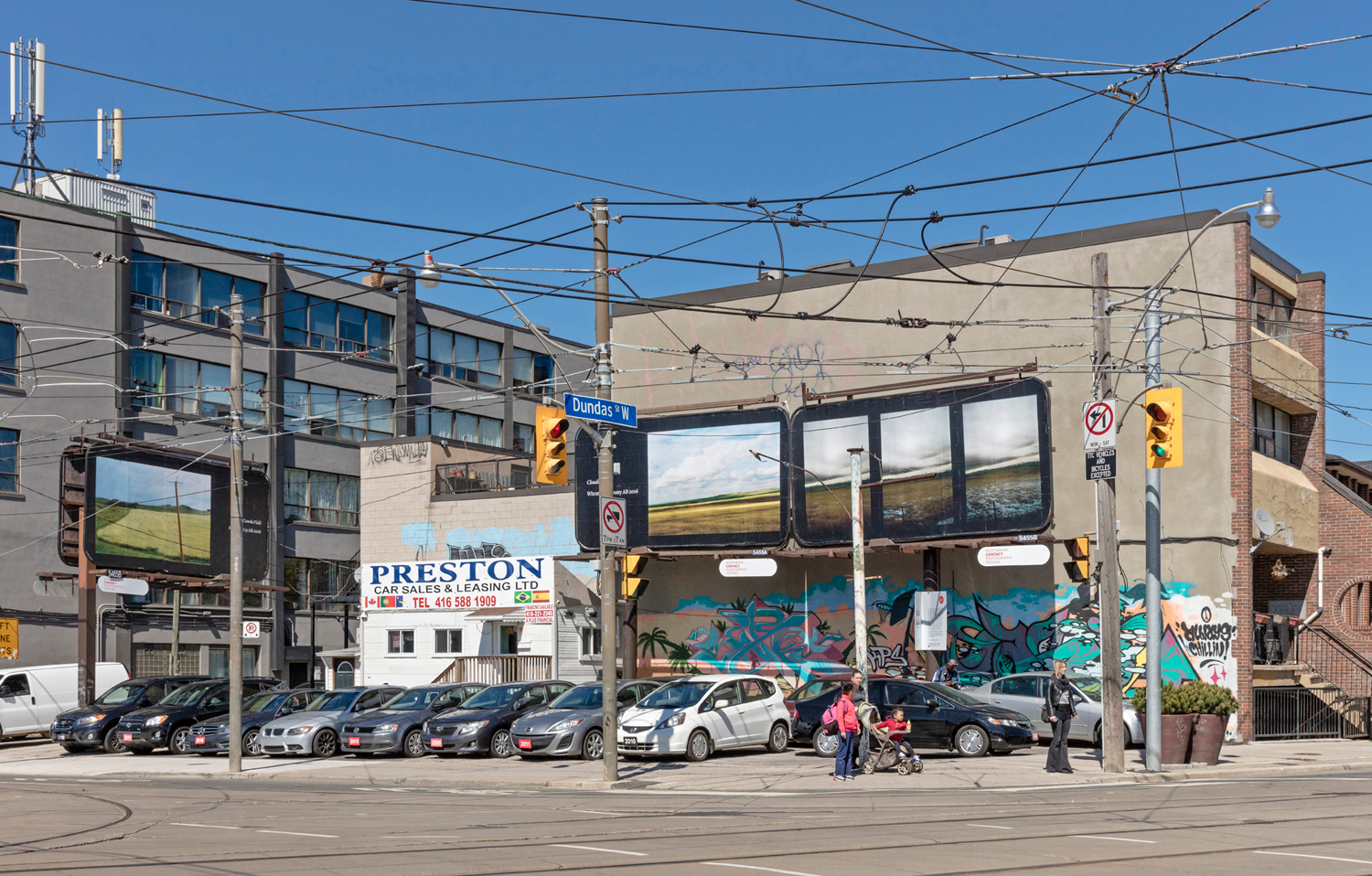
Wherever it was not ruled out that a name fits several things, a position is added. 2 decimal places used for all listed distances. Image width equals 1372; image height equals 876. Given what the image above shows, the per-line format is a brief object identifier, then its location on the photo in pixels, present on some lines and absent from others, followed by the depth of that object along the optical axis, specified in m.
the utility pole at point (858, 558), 25.54
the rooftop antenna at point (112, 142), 53.56
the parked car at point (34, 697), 35.03
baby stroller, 20.98
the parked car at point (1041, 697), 25.81
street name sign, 19.86
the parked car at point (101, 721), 31.08
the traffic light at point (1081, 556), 28.44
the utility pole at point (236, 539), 24.66
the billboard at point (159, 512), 41.16
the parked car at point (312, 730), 26.94
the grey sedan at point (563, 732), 23.91
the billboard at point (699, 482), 33.19
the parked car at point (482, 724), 25.44
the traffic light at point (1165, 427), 19.61
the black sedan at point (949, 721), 24.00
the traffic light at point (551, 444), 19.31
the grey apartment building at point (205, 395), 46.44
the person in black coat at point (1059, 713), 20.77
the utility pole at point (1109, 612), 20.97
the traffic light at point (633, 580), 28.86
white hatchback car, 23.66
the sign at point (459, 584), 36.16
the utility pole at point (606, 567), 20.17
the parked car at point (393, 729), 26.23
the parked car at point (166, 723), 29.70
